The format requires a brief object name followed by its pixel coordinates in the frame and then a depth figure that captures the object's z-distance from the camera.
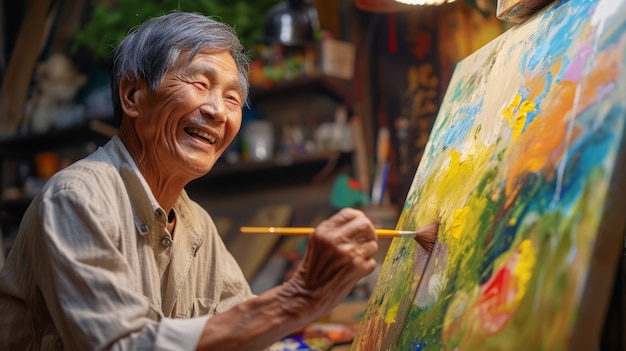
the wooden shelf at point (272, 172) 3.95
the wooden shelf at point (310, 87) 3.86
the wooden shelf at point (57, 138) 4.41
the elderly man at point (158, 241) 1.11
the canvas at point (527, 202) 0.82
